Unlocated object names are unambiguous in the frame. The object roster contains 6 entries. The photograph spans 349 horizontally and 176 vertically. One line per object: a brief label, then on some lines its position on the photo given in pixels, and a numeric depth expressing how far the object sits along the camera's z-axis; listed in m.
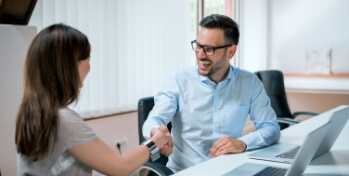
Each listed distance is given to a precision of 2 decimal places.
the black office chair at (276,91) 3.64
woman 1.15
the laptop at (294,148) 1.61
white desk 1.52
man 2.05
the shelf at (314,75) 4.74
